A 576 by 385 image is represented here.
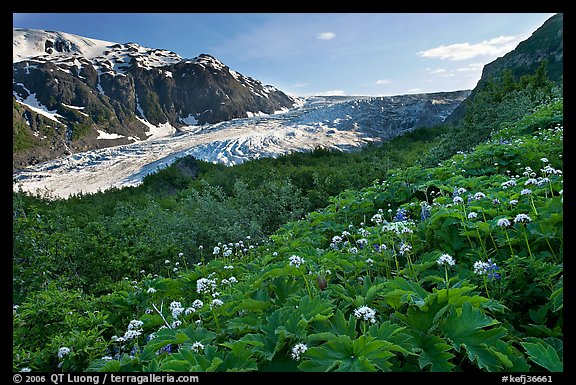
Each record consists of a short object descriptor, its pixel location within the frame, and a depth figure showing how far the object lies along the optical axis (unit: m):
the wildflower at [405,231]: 2.31
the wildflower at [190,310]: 2.08
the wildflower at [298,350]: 1.42
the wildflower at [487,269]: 1.90
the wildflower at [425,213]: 3.05
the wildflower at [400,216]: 3.16
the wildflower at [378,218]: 2.82
